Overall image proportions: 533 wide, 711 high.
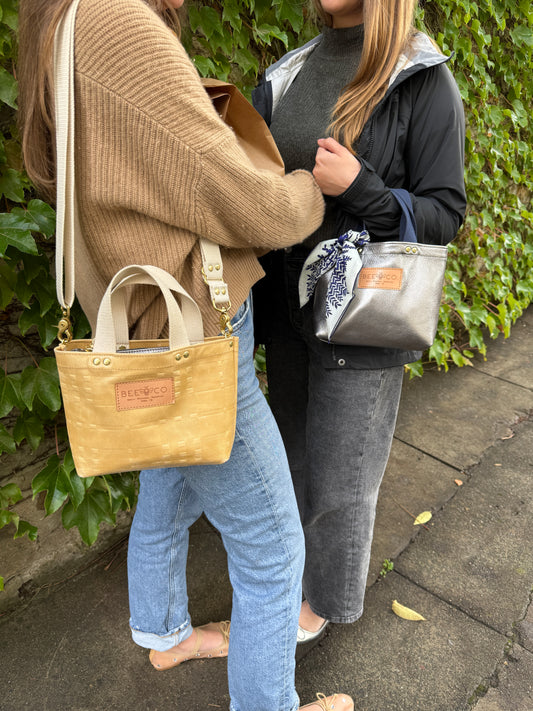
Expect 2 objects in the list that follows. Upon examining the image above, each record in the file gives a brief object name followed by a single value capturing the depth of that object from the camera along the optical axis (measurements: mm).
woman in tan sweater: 794
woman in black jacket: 1171
